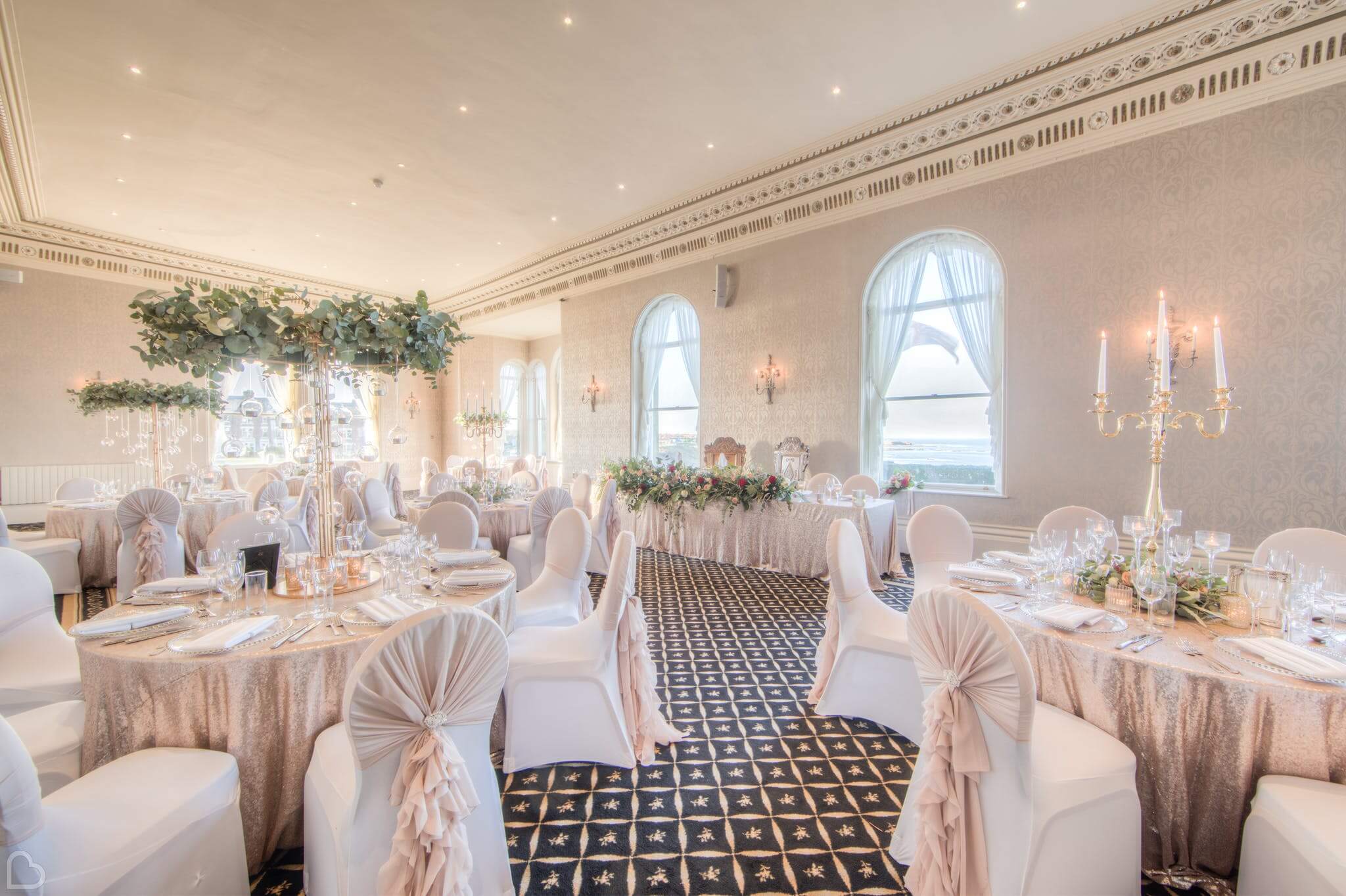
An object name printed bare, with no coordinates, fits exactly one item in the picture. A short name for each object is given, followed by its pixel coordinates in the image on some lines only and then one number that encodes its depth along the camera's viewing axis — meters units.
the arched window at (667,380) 9.16
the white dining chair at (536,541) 4.95
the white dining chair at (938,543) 3.50
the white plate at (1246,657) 1.65
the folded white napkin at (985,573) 2.59
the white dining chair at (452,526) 3.71
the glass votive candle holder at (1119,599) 2.29
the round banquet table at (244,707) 1.78
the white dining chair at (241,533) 3.16
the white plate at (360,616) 2.07
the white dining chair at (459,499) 4.69
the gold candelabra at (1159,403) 2.18
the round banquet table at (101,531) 5.35
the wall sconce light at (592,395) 10.41
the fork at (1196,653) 1.71
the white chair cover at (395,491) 7.82
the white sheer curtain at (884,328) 6.71
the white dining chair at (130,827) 1.25
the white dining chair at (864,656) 2.81
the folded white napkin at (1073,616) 2.04
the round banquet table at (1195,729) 1.62
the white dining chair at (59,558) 5.02
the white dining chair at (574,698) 2.51
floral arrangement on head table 6.04
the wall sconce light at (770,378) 7.79
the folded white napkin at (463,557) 2.94
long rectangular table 5.61
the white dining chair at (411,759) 1.45
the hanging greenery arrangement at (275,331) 2.24
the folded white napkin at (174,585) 2.45
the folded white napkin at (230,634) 1.81
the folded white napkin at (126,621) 1.92
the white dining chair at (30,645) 2.30
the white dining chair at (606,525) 5.57
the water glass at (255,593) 2.16
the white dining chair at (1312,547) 2.69
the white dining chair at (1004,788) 1.61
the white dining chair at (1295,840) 1.38
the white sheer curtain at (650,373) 9.56
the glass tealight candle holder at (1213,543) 2.35
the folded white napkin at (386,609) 2.05
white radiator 8.59
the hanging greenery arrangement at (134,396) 6.06
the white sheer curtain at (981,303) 6.12
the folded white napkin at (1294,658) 1.63
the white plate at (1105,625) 2.03
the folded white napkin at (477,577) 2.55
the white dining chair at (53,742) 1.83
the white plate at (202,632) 1.79
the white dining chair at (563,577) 3.27
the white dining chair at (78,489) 5.98
